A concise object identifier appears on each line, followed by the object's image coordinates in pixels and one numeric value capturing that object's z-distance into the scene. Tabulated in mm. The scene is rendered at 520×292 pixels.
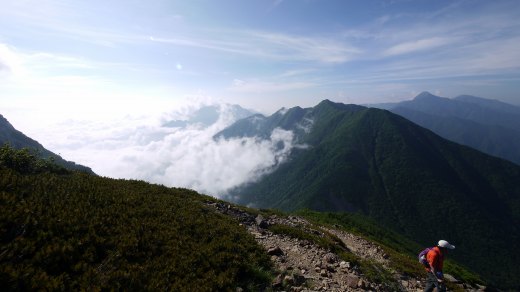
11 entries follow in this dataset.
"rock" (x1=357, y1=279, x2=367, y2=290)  14203
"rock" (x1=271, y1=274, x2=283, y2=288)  12453
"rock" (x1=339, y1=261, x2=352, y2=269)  16700
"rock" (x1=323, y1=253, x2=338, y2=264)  17484
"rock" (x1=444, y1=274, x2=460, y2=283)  23691
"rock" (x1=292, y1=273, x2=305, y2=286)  13211
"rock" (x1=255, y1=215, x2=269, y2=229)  23388
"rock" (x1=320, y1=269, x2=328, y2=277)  15034
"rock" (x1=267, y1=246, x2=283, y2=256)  16719
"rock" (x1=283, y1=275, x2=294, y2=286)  12818
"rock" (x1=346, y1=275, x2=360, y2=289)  14121
